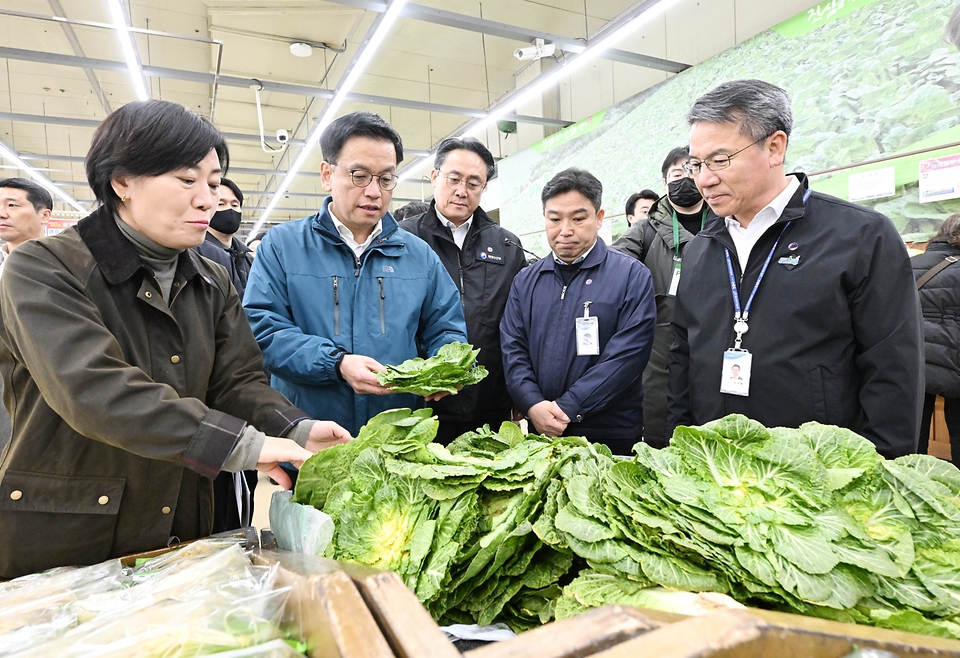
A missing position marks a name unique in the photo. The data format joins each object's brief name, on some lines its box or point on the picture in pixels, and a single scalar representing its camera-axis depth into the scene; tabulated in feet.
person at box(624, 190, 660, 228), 15.08
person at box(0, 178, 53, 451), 11.00
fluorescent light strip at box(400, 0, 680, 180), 15.48
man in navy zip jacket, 7.98
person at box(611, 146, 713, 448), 10.14
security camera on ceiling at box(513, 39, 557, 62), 20.22
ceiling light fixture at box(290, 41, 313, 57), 27.12
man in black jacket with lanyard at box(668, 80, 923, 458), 5.51
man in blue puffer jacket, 6.53
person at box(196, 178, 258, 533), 10.97
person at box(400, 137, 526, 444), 9.02
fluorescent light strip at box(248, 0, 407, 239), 17.40
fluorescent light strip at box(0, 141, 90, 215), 29.04
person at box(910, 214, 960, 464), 9.91
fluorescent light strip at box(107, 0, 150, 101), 15.90
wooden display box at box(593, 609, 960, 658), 1.95
